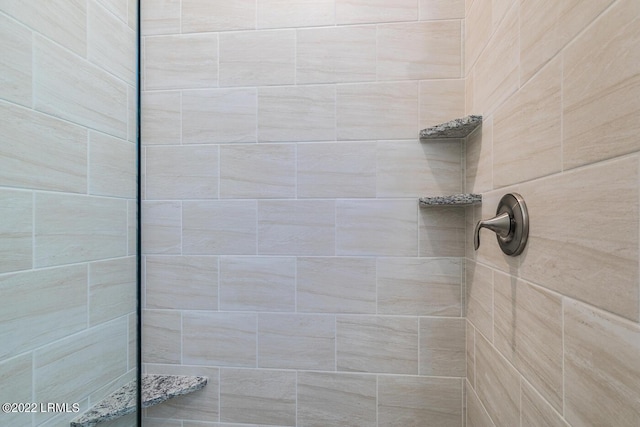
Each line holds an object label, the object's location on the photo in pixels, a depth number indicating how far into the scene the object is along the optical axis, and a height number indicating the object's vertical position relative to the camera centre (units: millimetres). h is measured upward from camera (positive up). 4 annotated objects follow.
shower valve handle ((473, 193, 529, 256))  718 -17
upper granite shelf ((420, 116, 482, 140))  1019 +278
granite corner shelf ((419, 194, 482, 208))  1021 +53
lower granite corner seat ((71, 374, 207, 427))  979 -596
